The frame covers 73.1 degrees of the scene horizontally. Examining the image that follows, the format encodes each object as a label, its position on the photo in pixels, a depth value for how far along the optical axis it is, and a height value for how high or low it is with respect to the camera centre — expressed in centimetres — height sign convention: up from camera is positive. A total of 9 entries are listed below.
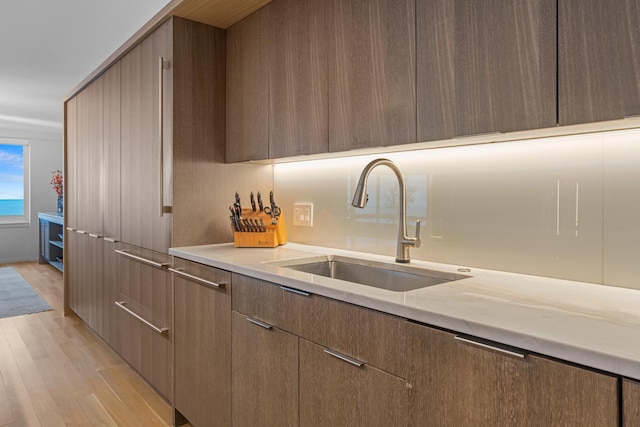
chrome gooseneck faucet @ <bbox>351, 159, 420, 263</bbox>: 168 -5
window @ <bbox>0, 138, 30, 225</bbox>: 754 +45
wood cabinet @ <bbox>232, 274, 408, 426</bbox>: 113 -47
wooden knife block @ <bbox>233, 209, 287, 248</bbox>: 220 -15
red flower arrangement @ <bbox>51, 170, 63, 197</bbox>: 704 +39
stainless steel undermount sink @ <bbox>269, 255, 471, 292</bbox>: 158 -26
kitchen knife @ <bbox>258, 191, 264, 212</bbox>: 229 +2
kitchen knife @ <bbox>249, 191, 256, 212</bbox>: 229 +2
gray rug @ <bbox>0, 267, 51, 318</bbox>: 433 -103
